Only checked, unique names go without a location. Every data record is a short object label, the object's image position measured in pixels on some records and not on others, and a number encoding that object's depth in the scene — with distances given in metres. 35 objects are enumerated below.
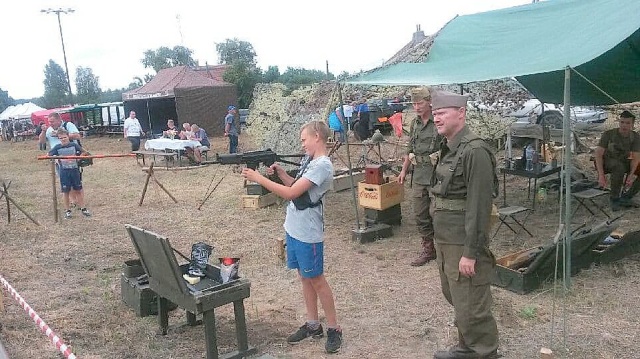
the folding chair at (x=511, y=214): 6.29
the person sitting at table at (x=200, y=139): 16.12
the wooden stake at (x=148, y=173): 9.88
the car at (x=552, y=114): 14.17
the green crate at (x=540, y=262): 4.98
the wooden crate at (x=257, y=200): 9.45
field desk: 3.75
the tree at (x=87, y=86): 61.96
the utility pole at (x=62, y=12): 41.62
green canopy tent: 5.00
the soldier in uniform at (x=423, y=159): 5.49
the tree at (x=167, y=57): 63.50
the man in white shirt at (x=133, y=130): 19.33
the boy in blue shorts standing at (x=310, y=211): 3.77
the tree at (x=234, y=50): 53.44
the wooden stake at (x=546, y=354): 3.43
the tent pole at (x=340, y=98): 7.08
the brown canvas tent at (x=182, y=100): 23.78
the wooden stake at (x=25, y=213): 8.52
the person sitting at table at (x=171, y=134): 18.03
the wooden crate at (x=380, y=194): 7.28
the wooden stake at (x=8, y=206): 8.52
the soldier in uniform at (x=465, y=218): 3.12
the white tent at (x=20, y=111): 41.16
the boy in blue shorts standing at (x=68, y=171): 8.55
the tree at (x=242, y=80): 31.59
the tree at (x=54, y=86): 65.44
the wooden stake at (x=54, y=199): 8.26
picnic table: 15.98
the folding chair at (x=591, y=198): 7.00
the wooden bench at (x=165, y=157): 14.13
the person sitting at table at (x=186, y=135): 17.12
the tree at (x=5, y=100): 89.19
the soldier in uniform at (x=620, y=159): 7.86
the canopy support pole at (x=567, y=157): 4.19
